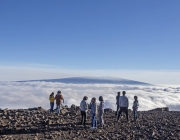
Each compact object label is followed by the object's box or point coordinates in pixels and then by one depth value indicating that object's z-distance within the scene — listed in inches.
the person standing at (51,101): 841.8
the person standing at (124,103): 668.1
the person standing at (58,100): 808.3
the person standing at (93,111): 570.1
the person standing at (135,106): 711.7
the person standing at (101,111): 596.9
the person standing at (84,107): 593.6
